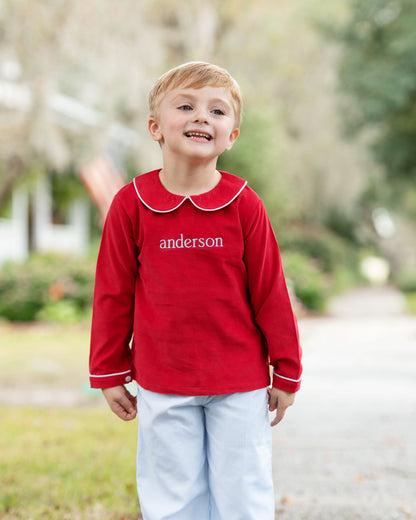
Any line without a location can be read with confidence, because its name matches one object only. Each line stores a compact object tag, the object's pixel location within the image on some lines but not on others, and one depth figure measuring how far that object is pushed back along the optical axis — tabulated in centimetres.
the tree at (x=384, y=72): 1332
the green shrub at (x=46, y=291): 1135
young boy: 194
